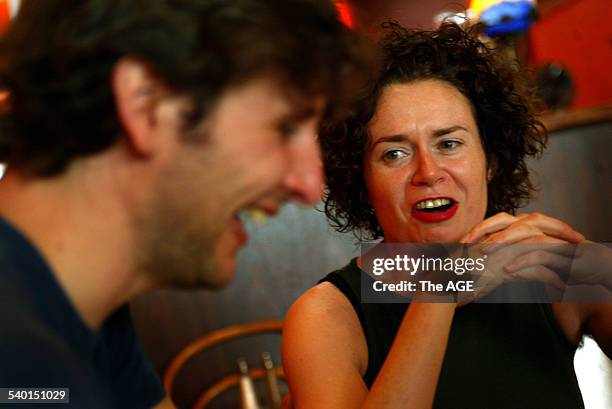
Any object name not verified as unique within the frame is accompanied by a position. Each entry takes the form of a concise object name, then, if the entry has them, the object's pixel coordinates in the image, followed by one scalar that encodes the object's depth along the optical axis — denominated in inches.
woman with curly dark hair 45.9
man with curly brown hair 30.3
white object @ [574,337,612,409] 54.6
